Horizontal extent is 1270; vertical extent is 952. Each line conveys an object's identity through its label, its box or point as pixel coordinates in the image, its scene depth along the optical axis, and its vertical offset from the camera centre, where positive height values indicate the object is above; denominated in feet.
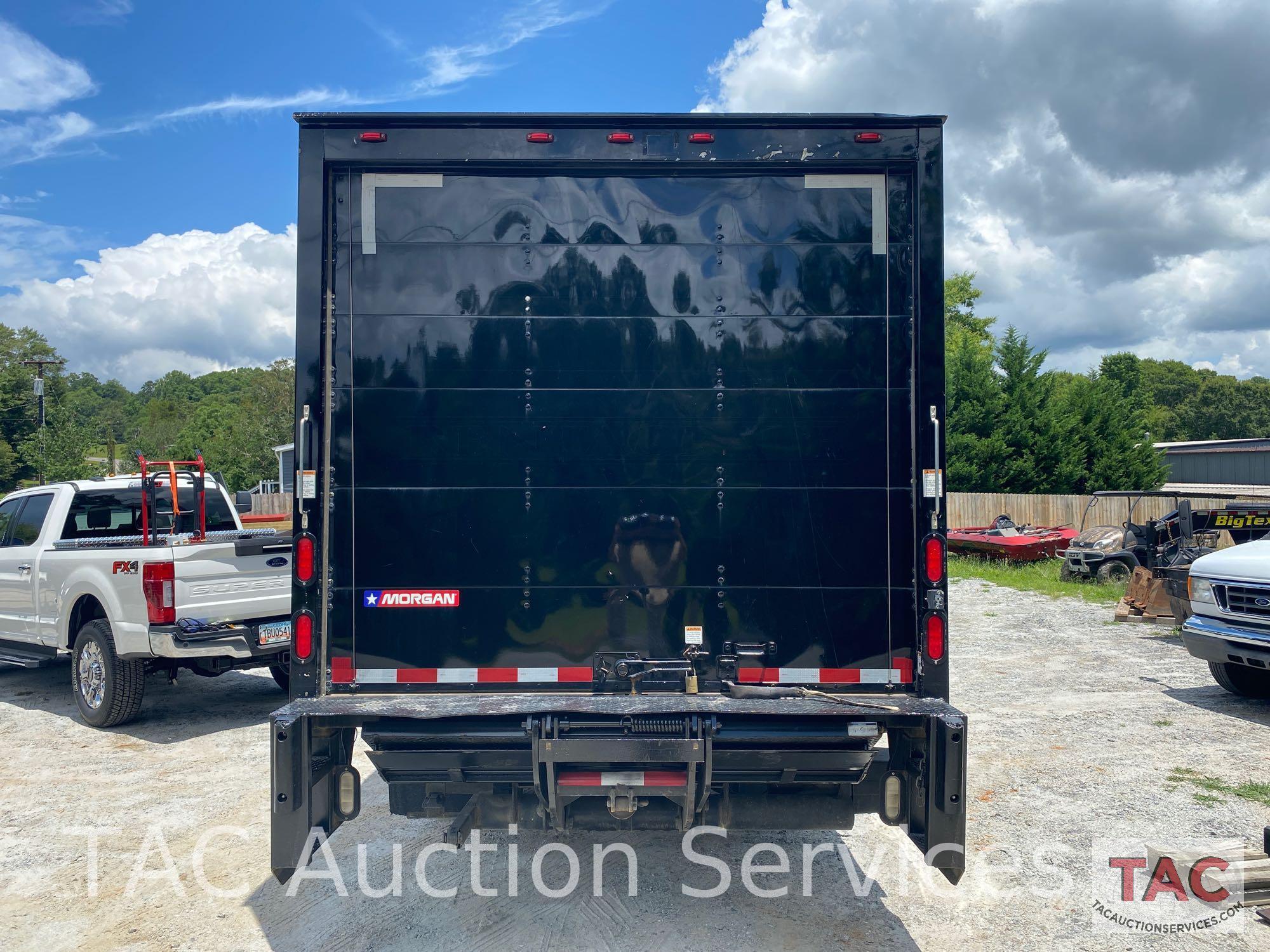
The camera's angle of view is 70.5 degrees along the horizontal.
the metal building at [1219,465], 158.81 +3.23
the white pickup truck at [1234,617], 26.08 -4.09
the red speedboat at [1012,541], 73.15 -4.90
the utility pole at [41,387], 111.14 +13.66
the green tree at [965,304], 186.19 +37.74
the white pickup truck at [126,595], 24.39 -3.18
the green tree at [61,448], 116.26 +4.96
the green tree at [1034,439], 99.91 +4.88
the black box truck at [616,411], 13.15 +1.07
